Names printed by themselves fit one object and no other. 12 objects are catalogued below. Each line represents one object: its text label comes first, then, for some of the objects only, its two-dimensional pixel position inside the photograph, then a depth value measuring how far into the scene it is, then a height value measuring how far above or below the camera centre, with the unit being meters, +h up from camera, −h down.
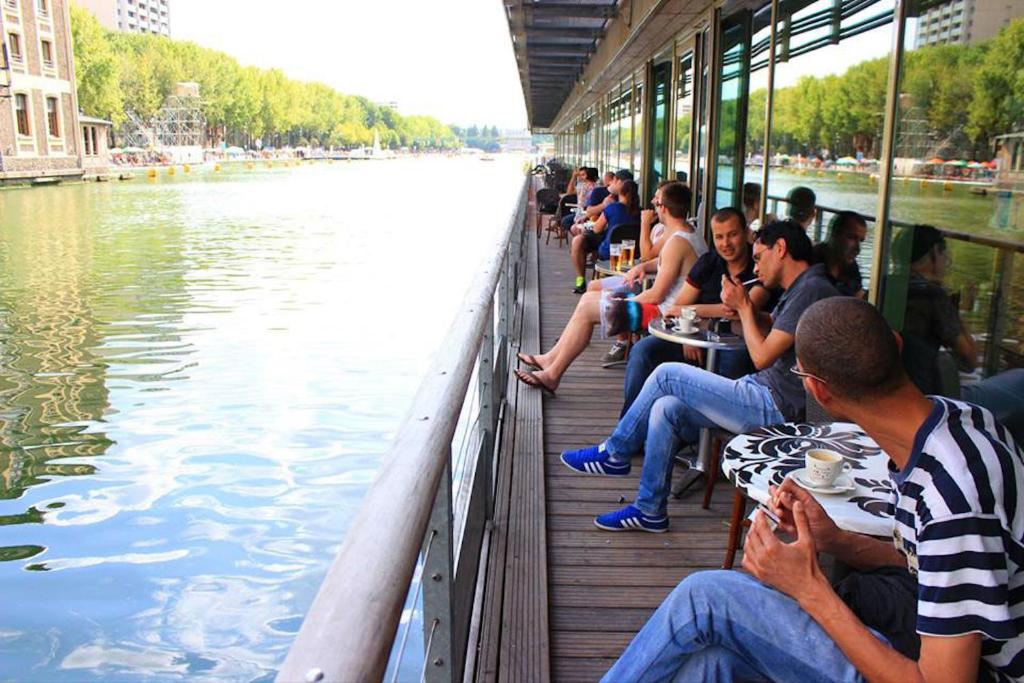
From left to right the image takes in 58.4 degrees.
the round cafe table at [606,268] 6.49 -0.75
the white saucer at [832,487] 2.20 -0.76
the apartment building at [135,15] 151.84 +27.45
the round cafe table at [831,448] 2.10 -0.78
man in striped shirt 1.37 -0.67
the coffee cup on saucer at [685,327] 4.00 -0.70
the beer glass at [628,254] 6.56 -0.63
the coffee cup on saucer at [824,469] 2.21 -0.72
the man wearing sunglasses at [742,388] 3.26 -0.80
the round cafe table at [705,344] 3.80 -0.73
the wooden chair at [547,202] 16.78 -0.67
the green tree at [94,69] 57.81 +6.16
